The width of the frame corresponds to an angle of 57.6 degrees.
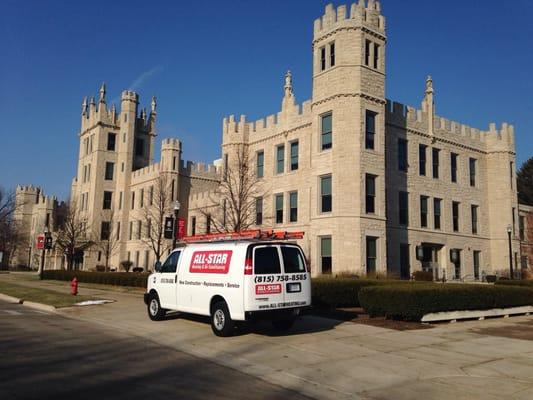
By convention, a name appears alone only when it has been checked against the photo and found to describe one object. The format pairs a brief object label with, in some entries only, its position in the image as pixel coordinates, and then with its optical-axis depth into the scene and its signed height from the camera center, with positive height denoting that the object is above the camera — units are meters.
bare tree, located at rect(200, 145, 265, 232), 32.88 +5.47
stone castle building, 27.81 +6.67
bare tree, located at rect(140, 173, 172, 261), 45.78 +5.50
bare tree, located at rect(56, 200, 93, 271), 49.67 +3.18
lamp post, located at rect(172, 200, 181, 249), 20.92 +2.44
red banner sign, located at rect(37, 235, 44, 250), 33.84 +1.33
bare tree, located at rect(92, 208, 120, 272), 55.88 +3.44
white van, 11.30 -0.37
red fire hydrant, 23.11 -1.17
